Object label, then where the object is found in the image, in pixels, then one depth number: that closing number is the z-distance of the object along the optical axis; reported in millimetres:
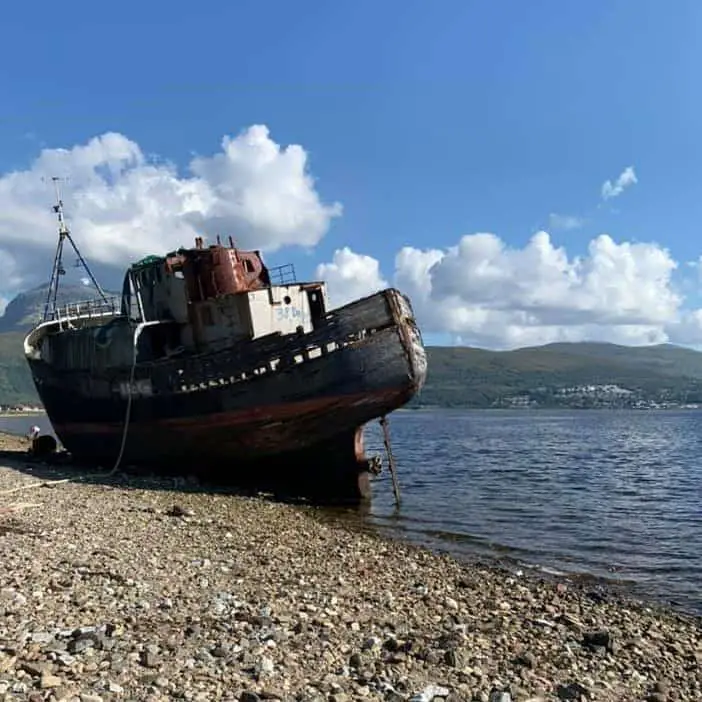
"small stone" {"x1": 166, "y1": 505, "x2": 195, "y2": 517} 17672
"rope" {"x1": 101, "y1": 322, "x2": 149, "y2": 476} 25344
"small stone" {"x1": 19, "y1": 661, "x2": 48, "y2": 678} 6531
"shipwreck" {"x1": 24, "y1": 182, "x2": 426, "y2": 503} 22234
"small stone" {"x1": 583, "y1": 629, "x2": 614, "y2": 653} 8953
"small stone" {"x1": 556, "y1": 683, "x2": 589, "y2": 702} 7282
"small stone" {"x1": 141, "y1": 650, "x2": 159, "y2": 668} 7025
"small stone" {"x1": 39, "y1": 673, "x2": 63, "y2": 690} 6273
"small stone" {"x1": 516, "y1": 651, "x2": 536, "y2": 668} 8094
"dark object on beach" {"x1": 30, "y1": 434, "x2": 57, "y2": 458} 33562
